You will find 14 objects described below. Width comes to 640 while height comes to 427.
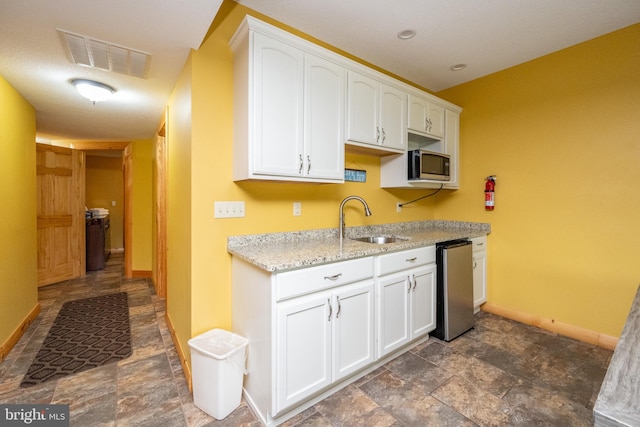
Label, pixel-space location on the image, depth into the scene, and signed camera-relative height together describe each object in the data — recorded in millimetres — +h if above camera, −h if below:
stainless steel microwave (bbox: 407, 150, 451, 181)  2691 +426
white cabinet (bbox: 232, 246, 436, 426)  1527 -704
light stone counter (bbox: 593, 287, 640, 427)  442 -312
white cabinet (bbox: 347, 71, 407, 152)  2254 +808
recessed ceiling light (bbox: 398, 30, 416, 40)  2279 +1413
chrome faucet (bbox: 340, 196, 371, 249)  2359 -40
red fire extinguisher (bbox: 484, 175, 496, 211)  3057 +179
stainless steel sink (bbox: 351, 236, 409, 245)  2701 -287
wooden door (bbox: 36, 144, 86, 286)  4109 -46
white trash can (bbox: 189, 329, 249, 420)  1601 -938
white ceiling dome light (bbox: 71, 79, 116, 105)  2336 +1000
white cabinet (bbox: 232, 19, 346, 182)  1761 +653
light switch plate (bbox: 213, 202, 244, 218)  1930 -3
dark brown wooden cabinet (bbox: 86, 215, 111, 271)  5070 -613
